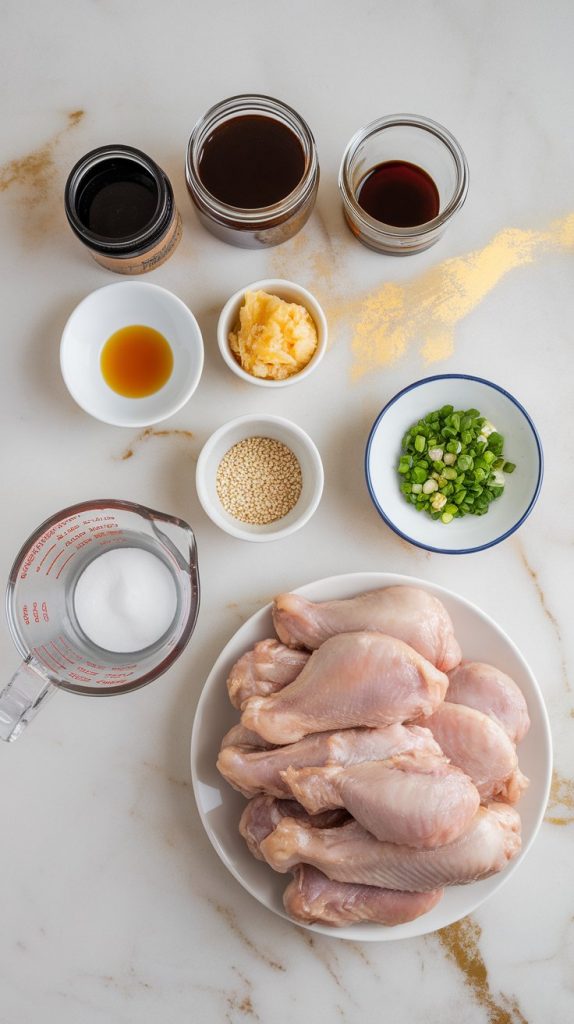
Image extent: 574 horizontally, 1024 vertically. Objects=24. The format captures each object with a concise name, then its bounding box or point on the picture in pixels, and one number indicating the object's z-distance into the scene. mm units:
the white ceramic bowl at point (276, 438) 768
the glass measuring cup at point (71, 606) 708
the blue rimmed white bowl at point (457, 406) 781
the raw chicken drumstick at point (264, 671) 741
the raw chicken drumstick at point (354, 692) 705
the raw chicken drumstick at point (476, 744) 712
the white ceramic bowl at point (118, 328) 776
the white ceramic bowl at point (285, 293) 773
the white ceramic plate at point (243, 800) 751
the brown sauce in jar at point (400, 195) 792
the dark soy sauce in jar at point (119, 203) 771
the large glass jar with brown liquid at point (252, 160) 764
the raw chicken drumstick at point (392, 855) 693
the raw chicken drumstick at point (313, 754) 704
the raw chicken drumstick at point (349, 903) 713
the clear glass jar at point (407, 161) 764
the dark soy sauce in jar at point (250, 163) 771
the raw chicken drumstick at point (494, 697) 738
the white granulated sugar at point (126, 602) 738
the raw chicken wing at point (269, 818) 731
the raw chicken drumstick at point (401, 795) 676
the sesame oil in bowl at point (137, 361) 803
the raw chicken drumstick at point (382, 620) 731
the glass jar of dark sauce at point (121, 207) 749
